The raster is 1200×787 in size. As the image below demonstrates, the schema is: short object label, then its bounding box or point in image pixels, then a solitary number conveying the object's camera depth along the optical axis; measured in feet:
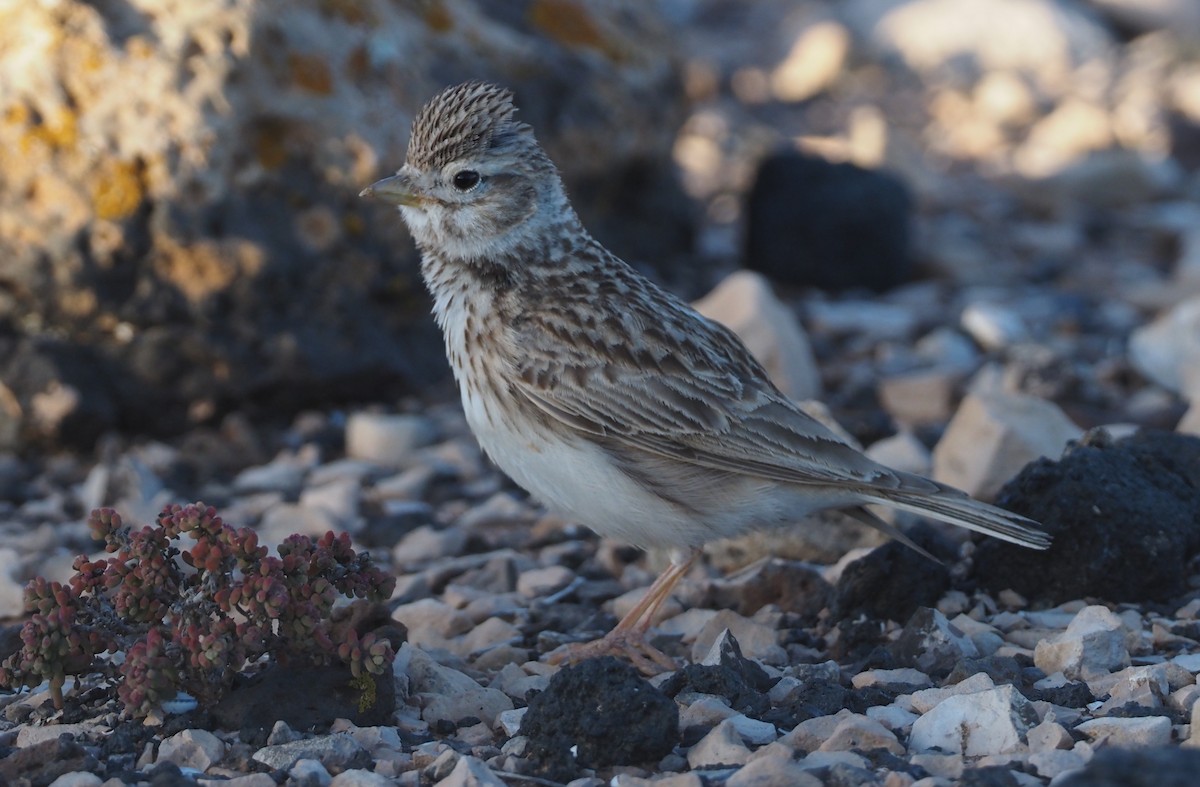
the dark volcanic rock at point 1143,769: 18.24
